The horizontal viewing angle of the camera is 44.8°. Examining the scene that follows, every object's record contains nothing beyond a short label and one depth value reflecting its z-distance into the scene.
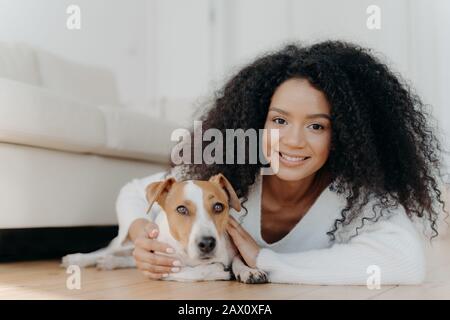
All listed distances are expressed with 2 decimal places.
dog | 1.32
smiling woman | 1.36
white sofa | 1.71
